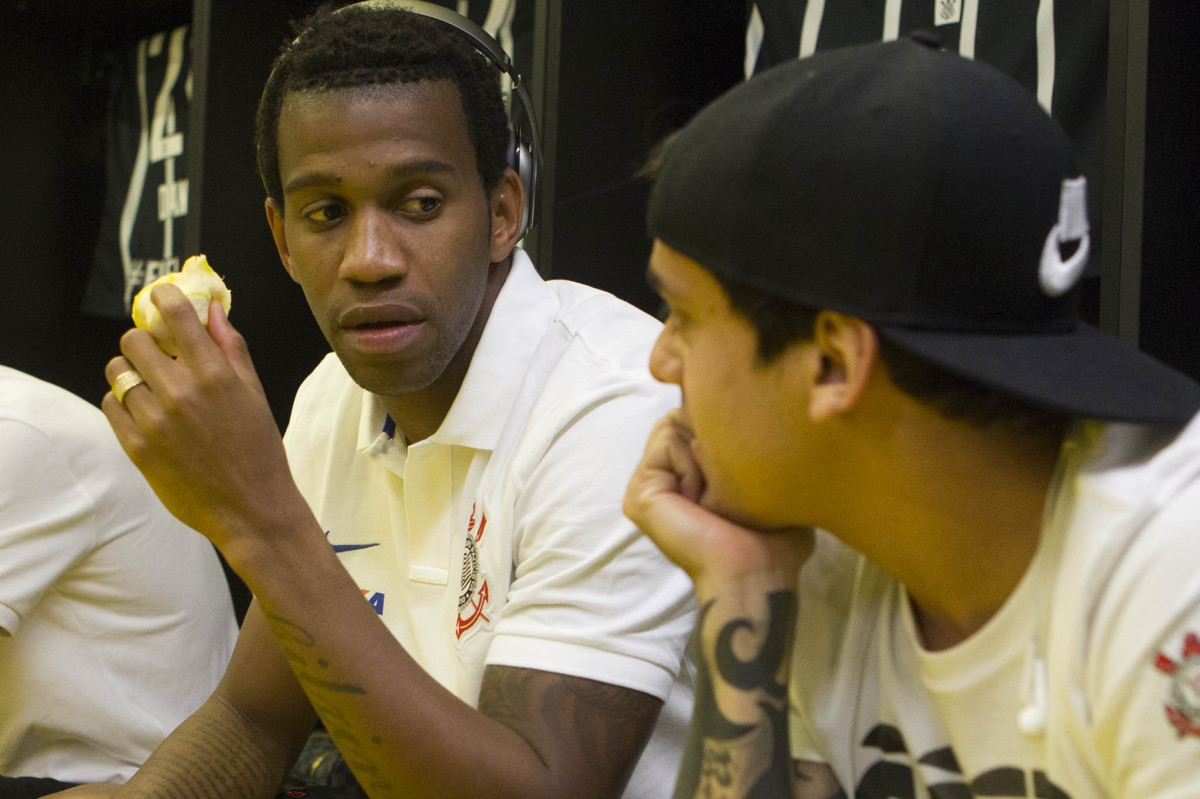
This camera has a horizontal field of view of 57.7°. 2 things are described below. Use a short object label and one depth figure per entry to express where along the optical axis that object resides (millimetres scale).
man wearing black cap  723
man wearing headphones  1065
